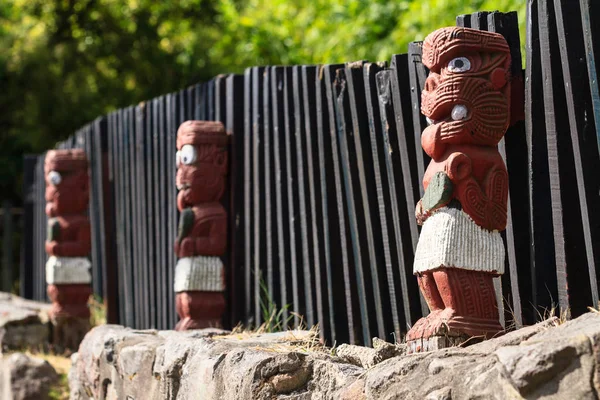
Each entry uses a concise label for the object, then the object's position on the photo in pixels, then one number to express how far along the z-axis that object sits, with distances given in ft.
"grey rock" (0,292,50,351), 30.09
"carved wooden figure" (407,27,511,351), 13.80
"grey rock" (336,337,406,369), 14.01
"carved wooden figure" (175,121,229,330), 23.18
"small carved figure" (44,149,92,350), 31.37
